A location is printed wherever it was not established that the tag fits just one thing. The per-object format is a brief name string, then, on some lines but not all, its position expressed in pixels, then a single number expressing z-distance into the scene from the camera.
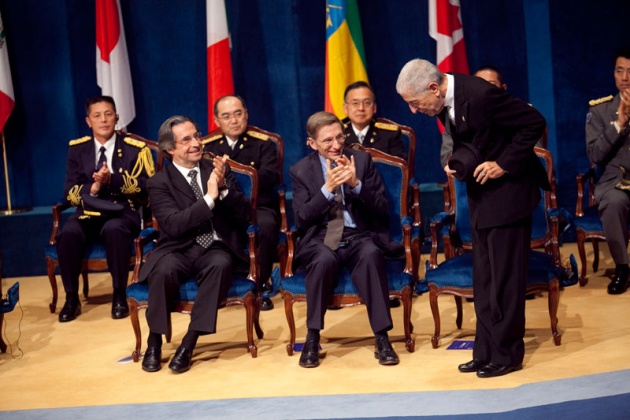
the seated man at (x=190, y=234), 10.80
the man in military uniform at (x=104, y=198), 13.37
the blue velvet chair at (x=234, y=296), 11.02
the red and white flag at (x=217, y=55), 15.93
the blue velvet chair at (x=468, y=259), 10.63
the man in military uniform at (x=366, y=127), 13.70
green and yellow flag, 15.81
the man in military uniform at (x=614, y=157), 12.79
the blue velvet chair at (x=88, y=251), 13.62
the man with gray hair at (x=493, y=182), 9.12
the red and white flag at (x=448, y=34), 15.70
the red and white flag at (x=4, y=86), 16.12
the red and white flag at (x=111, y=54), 16.16
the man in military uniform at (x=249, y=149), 13.74
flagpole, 16.23
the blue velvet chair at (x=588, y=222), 13.22
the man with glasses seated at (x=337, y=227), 10.52
